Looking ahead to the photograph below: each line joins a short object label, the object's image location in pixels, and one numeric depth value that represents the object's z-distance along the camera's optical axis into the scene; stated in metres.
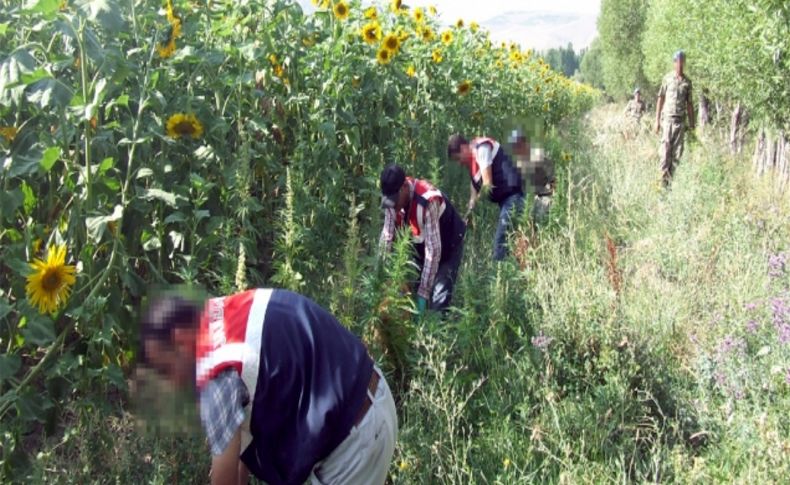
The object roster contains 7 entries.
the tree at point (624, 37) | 29.24
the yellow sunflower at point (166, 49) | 3.89
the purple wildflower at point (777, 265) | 4.89
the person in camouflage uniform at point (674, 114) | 10.47
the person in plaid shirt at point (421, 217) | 4.62
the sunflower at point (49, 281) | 3.00
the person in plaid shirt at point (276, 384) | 2.21
